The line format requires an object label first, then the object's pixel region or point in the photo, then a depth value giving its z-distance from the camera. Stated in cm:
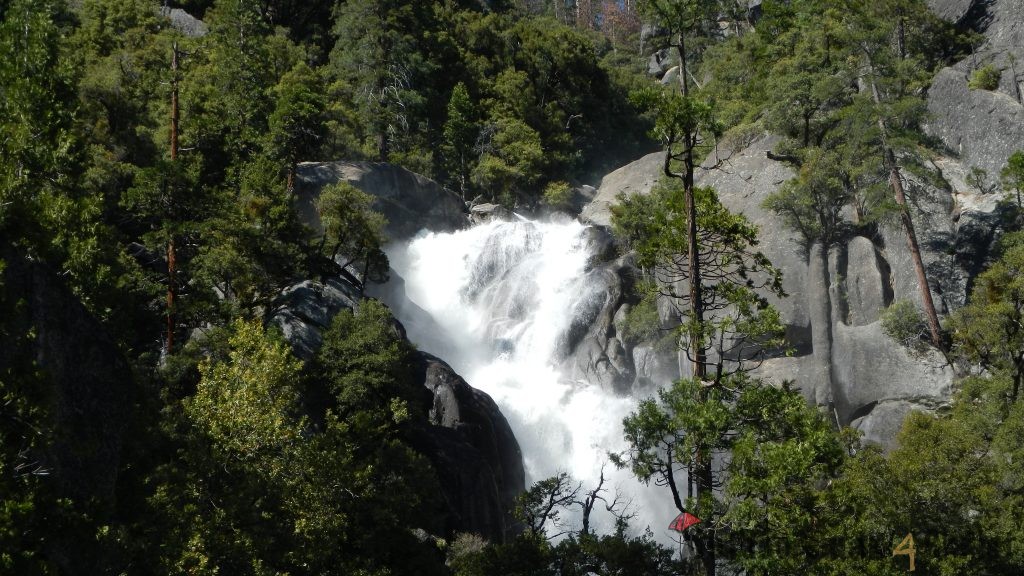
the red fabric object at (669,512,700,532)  1120
